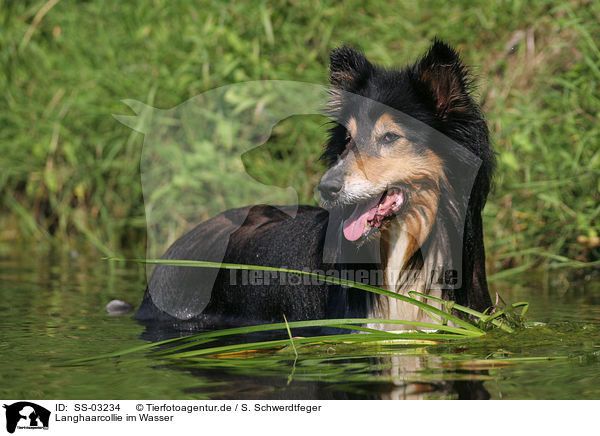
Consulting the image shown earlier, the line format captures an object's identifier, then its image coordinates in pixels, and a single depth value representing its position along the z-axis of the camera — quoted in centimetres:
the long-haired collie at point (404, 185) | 941
